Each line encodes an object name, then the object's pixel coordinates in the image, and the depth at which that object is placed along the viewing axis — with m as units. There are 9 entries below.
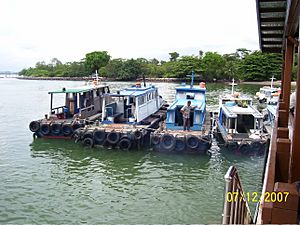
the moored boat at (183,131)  11.93
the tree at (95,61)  87.50
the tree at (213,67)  66.69
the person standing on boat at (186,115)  12.65
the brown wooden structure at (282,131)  2.01
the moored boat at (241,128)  11.97
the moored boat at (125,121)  12.73
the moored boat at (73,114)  14.62
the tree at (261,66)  56.66
